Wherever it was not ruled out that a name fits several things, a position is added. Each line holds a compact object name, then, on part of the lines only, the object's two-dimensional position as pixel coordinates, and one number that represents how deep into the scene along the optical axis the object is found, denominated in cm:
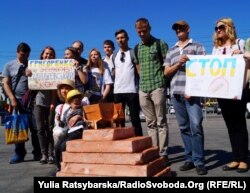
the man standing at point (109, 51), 522
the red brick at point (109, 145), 329
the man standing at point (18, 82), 523
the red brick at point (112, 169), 320
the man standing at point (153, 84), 445
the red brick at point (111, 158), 325
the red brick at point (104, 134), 341
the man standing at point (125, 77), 480
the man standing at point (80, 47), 524
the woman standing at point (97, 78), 484
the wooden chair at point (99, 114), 375
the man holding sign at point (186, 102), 407
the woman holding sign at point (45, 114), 509
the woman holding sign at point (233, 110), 394
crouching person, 406
